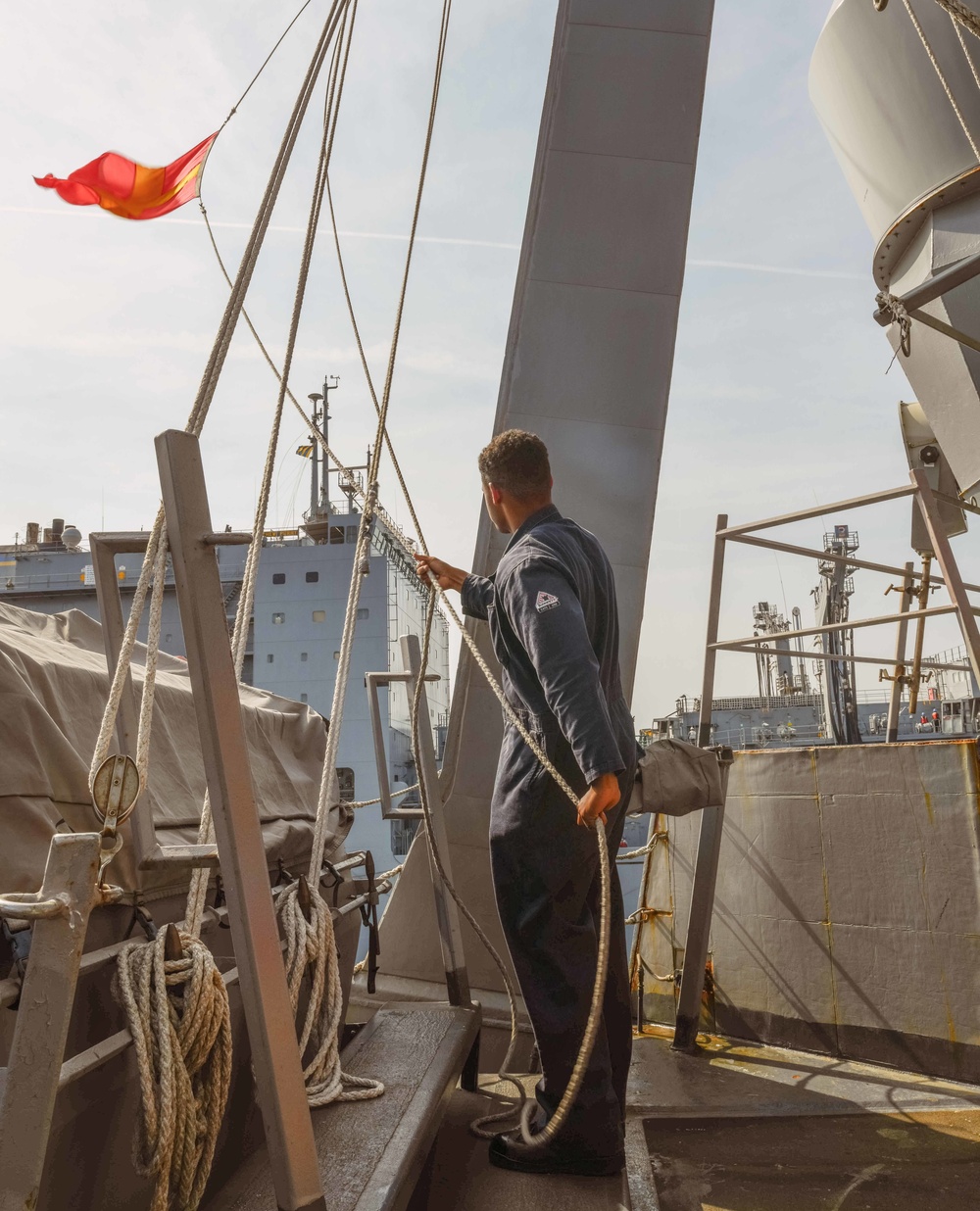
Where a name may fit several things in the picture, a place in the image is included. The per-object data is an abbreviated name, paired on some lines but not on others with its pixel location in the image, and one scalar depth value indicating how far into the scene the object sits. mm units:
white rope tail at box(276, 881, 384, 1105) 1710
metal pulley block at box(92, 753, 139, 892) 1053
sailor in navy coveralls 1717
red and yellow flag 3043
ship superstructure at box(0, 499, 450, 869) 18984
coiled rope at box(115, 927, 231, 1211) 1138
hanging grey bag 2299
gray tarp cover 1424
